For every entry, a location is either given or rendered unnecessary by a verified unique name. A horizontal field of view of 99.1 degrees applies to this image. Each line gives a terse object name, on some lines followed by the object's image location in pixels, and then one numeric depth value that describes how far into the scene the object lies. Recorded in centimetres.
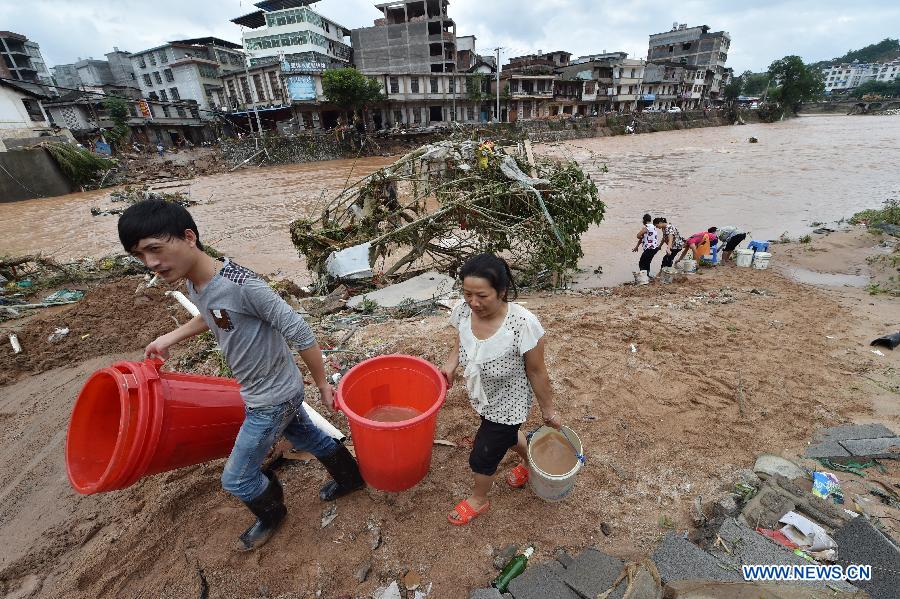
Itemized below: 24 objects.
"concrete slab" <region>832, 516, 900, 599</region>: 175
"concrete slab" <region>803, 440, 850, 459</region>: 267
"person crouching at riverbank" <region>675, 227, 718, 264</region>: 768
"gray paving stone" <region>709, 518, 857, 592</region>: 194
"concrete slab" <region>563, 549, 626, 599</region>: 186
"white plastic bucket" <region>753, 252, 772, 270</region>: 732
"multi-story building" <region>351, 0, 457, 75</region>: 3725
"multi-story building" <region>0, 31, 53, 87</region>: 3700
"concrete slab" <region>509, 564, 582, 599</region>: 186
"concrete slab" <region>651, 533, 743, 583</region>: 186
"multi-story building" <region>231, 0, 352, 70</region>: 3547
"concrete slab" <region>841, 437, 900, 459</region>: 263
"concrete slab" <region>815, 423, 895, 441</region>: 280
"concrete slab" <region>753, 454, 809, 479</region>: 257
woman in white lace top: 175
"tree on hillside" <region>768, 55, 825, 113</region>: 5453
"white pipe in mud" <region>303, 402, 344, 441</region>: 271
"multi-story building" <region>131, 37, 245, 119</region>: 3559
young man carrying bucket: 154
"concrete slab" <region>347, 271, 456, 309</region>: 564
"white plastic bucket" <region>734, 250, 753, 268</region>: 748
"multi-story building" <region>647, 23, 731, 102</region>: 6219
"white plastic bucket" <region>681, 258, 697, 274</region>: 728
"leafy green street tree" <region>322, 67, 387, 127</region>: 2823
